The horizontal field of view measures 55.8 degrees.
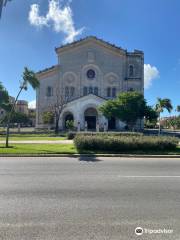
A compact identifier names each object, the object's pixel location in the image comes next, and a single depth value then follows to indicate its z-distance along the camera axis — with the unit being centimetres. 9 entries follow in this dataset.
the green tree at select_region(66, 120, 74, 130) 3025
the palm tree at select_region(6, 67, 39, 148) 1323
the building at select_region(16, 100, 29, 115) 7747
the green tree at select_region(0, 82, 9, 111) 2239
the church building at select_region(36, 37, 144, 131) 3459
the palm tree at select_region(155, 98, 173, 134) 3063
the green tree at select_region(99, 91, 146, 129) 2247
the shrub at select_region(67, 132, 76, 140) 1863
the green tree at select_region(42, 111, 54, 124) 3196
